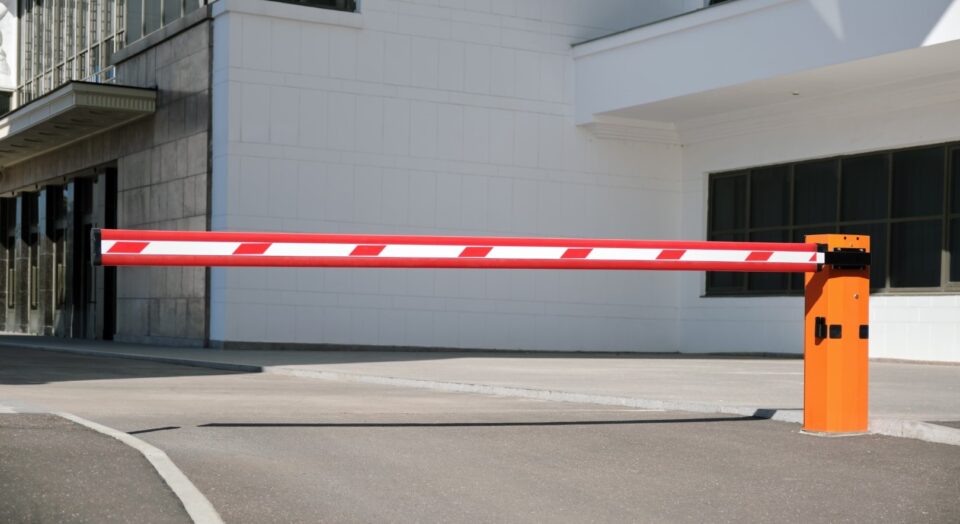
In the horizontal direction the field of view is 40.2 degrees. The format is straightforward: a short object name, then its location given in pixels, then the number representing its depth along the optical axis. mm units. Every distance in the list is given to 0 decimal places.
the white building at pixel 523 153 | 22219
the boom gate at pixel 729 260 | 8172
